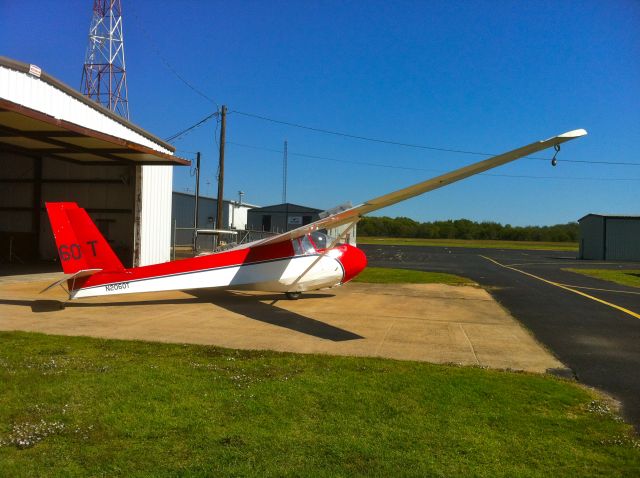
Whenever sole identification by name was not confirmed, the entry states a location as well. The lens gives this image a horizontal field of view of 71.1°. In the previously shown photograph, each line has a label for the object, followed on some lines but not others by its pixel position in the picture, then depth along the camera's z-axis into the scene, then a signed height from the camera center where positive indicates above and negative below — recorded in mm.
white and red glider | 8984 -615
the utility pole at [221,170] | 24250 +3639
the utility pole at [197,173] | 35616 +5100
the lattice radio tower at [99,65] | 33156 +12589
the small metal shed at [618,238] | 46656 +1117
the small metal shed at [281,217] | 49297 +2419
